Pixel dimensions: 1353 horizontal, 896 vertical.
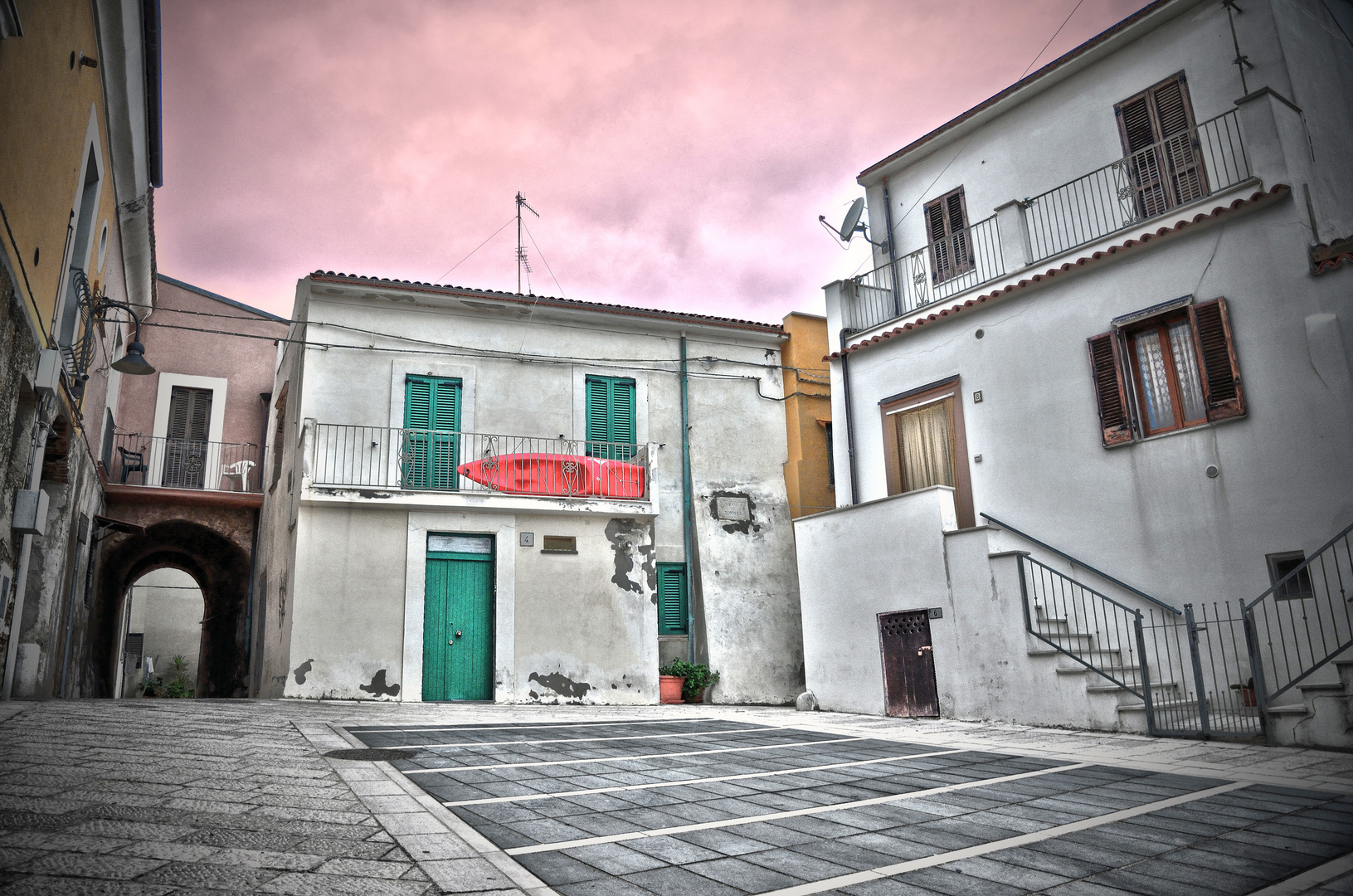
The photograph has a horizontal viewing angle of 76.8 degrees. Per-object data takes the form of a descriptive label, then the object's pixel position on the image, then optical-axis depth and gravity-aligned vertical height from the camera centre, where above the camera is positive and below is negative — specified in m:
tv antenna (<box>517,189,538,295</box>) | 17.53 +7.99
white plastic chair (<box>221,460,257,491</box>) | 19.36 +4.36
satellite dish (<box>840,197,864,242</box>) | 14.58 +7.04
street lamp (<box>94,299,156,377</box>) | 10.35 +3.71
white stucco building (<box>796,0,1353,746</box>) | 8.81 +2.72
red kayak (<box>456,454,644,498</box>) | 14.29 +3.00
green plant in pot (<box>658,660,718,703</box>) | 14.95 -0.47
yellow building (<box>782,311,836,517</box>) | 16.98 +4.56
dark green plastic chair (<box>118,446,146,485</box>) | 17.75 +4.40
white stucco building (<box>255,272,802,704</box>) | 13.41 +2.51
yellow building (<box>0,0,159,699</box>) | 7.09 +4.13
